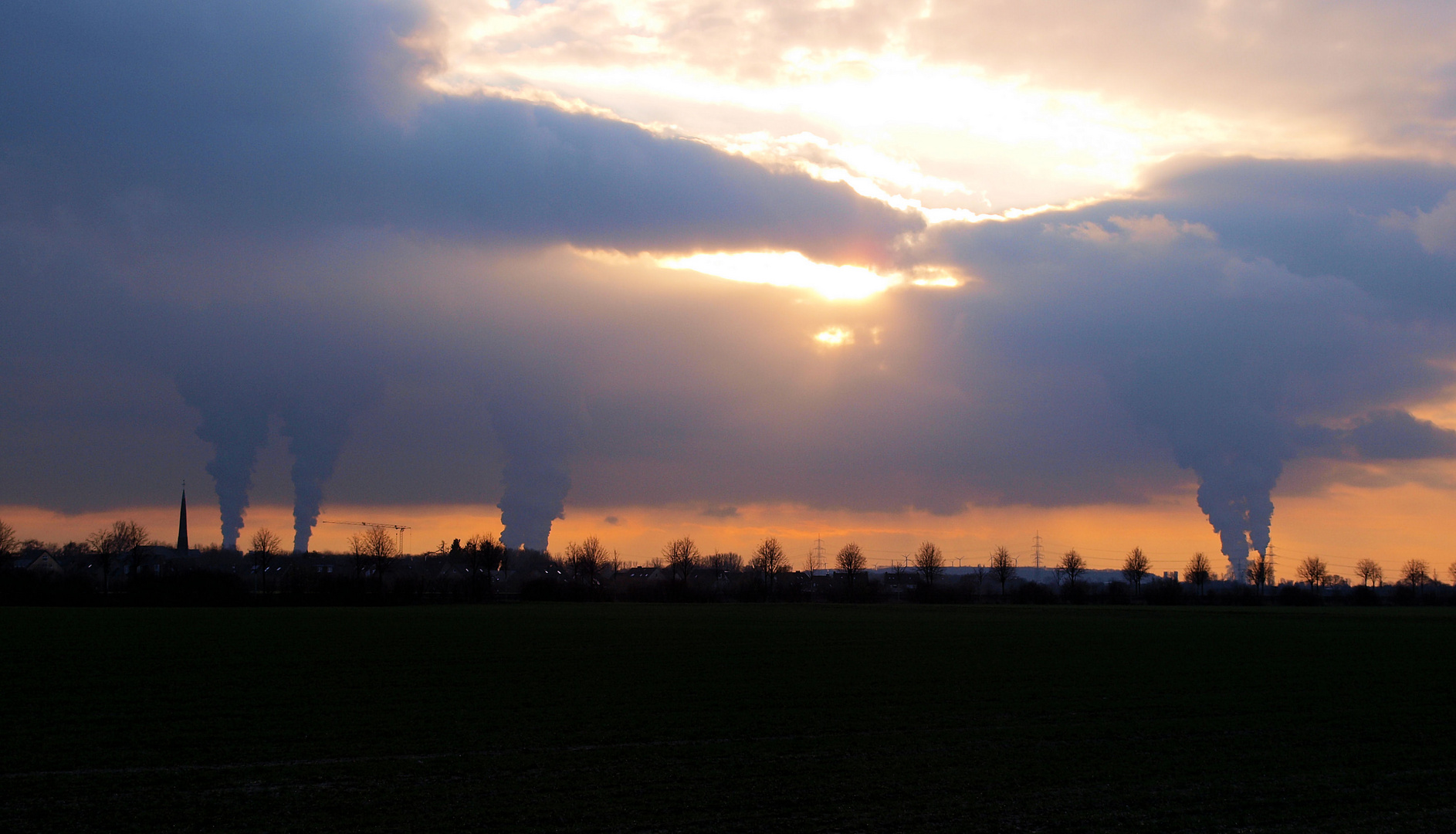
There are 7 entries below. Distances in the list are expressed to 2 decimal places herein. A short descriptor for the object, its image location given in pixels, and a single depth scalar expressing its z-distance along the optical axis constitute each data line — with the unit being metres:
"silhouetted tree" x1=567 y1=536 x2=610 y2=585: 194.07
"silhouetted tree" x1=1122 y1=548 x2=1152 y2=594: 198.62
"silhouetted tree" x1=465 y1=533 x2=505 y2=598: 184.75
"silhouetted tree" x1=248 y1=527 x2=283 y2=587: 176.09
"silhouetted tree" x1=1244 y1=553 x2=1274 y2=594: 160.12
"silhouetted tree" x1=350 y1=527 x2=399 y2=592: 169.29
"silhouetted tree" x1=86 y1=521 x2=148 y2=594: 193.00
